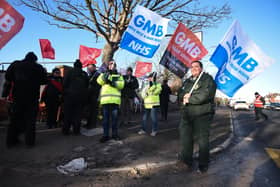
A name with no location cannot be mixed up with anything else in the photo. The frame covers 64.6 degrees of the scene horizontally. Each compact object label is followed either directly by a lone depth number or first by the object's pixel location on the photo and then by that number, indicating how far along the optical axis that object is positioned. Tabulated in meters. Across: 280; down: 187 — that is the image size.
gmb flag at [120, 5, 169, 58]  6.03
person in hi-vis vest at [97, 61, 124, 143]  5.11
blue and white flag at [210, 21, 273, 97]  4.50
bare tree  12.65
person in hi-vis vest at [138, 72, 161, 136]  6.51
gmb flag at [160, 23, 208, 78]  6.07
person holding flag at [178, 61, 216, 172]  3.78
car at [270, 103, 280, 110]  39.90
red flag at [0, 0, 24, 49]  4.35
